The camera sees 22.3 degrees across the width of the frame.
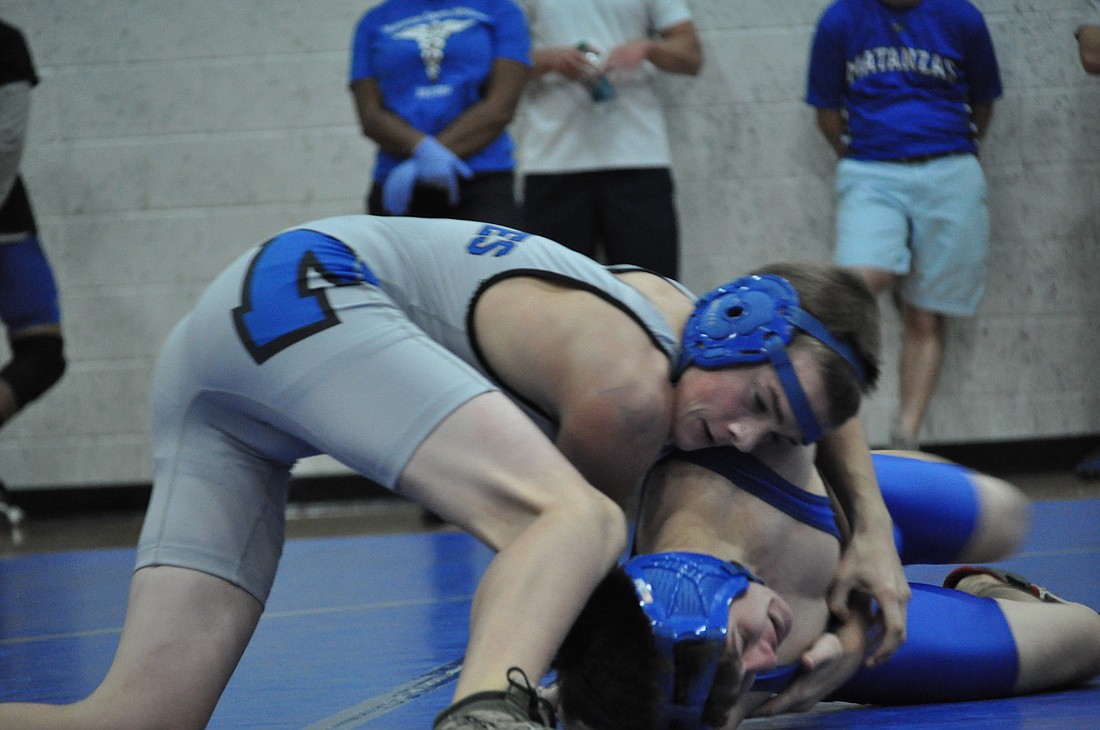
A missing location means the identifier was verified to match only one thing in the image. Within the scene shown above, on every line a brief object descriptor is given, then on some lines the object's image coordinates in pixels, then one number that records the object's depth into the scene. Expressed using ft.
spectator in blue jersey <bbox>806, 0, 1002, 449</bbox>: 34.72
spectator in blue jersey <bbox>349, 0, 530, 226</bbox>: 31.53
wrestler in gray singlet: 12.30
